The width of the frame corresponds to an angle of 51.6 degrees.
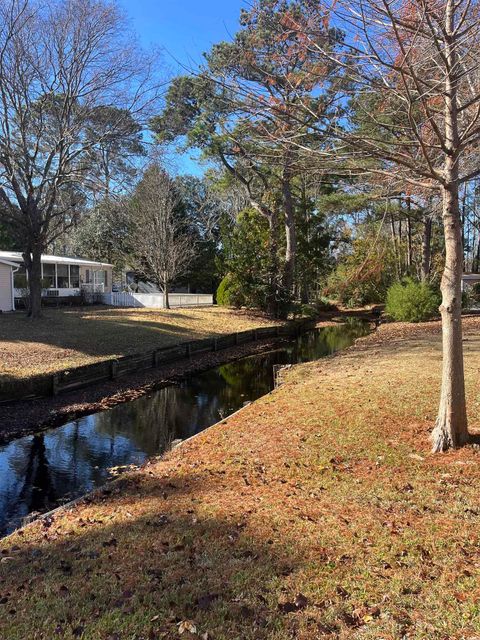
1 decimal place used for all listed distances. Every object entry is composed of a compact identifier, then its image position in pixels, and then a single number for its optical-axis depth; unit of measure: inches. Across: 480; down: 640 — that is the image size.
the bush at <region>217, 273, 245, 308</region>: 1201.0
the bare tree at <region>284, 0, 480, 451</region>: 185.3
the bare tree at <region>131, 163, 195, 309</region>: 1135.0
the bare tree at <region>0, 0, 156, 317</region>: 715.4
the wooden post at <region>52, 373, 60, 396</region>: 477.7
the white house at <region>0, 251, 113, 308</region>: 1250.8
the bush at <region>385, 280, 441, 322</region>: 925.8
